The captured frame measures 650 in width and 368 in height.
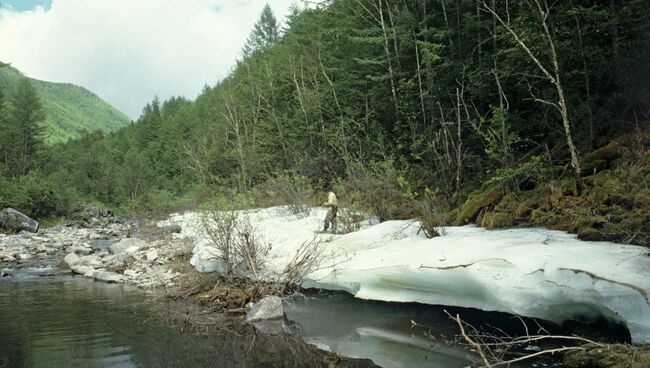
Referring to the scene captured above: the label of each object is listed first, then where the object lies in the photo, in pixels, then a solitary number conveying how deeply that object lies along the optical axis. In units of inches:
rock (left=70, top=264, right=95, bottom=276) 572.7
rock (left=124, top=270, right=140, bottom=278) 538.3
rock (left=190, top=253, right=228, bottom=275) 436.1
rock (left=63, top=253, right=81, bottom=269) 626.8
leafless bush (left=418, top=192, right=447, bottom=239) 394.0
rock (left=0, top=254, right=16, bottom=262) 676.7
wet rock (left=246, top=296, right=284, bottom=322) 332.5
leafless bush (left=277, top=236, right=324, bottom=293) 371.9
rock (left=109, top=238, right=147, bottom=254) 702.3
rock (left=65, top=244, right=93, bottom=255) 749.5
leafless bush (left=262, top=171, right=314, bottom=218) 691.4
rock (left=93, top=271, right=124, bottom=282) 523.6
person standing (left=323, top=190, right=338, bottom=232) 518.0
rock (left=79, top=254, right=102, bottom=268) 612.2
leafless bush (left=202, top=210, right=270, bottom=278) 398.6
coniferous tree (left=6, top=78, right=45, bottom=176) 2069.9
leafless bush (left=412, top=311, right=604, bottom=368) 234.4
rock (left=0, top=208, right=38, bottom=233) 1050.1
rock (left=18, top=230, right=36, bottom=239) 966.7
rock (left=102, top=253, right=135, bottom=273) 578.9
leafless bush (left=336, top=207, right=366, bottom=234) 519.8
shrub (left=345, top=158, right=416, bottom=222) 514.9
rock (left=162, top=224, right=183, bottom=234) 883.4
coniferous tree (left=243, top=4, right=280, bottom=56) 2194.9
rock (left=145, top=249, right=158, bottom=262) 615.2
